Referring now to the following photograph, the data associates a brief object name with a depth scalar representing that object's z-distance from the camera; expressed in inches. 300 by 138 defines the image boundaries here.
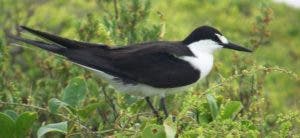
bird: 369.1
